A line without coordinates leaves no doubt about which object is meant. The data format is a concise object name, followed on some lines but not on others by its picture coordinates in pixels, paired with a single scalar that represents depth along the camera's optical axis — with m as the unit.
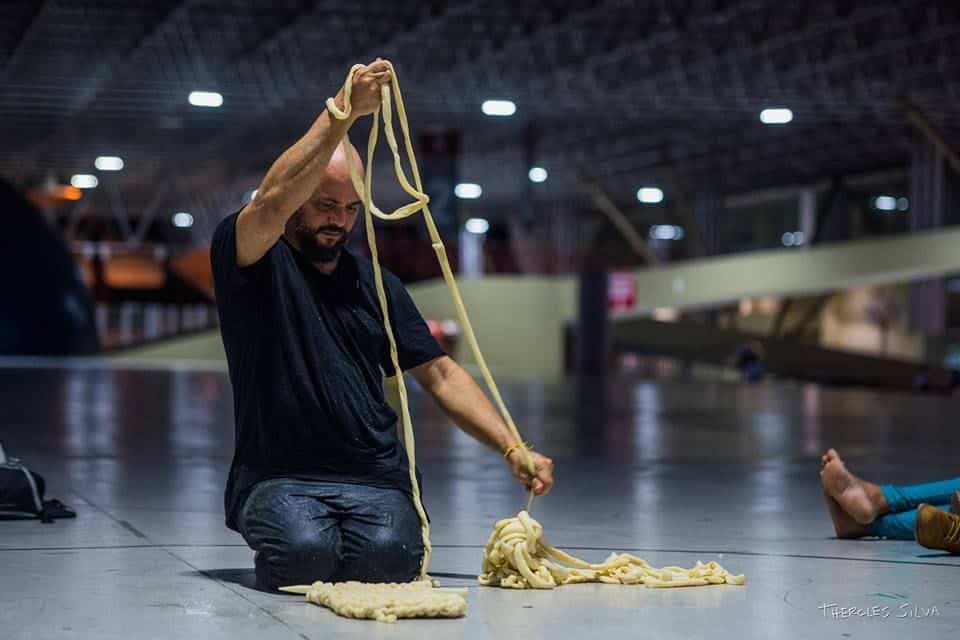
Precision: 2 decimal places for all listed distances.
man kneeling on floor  4.91
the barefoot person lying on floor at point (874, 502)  6.20
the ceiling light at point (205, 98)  31.00
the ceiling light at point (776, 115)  33.78
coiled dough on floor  5.02
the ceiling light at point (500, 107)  32.25
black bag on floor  6.84
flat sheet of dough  4.39
